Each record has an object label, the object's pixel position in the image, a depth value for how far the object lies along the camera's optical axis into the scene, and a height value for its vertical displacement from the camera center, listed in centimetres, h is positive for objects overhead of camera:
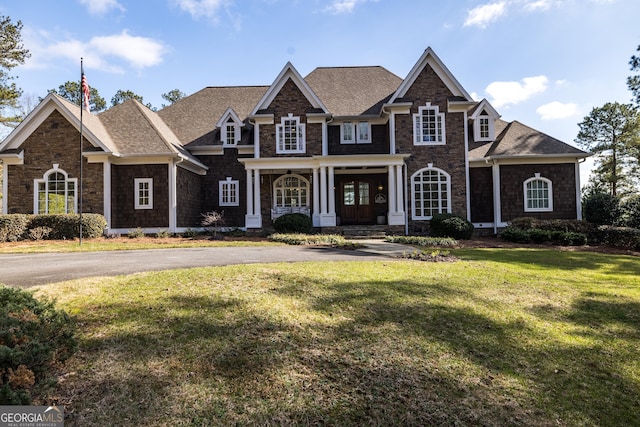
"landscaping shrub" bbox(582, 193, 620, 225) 1723 +29
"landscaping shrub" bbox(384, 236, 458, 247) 1337 -97
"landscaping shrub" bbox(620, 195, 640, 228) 1691 +7
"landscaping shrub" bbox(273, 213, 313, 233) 1698 -30
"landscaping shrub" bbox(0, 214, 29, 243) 1482 -27
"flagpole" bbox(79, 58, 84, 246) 1430 +632
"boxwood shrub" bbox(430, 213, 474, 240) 1592 -50
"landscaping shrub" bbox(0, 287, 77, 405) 280 -114
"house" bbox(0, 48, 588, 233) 1712 +292
